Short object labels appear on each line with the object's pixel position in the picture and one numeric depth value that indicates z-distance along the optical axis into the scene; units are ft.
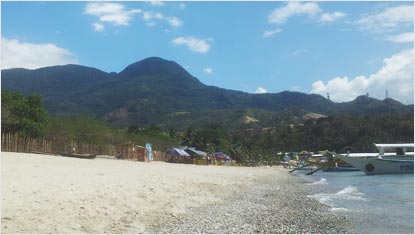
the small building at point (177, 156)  181.80
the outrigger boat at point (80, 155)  117.08
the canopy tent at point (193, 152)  227.38
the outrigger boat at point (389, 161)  143.74
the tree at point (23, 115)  136.36
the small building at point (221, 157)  233.64
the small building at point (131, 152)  139.95
